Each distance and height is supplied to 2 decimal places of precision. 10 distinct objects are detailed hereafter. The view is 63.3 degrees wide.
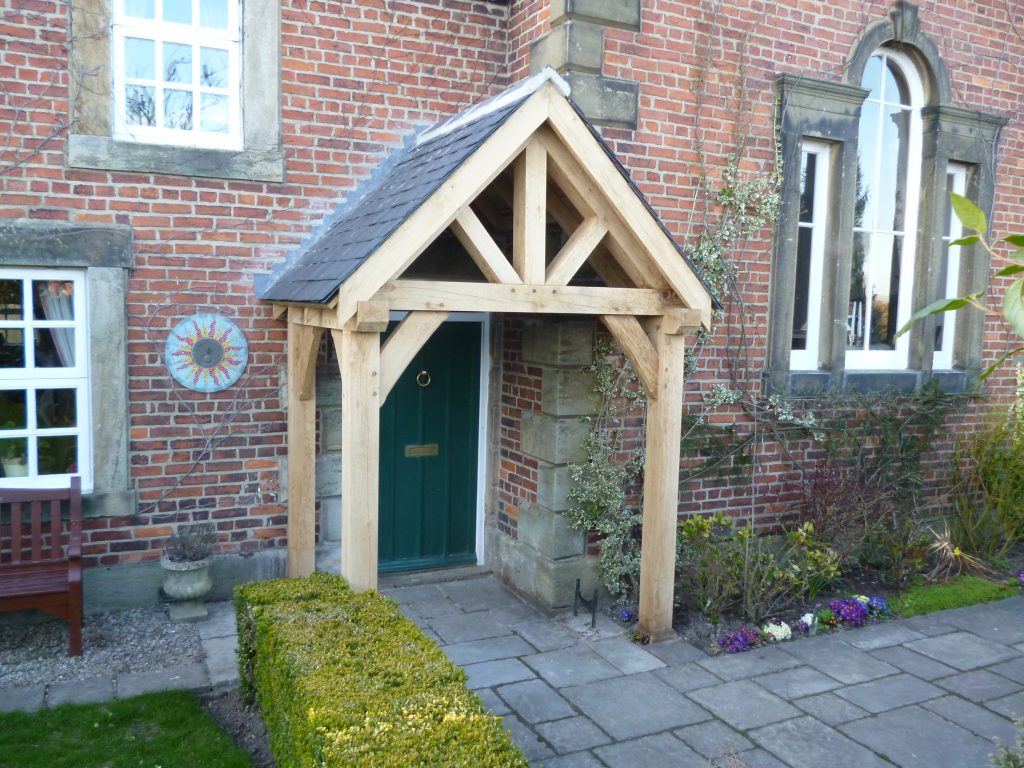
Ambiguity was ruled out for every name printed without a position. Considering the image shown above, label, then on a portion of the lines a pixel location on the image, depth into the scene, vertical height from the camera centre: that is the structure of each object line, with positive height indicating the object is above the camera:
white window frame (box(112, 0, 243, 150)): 5.53 +1.70
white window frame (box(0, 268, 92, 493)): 5.45 -0.45
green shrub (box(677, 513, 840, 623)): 5.84 -1.72
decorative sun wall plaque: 5.73 -0.26
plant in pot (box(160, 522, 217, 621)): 5.61 -1.74
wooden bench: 4.95 -1.55
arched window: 7.44 +1.13
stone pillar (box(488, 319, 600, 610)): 6.00 -0.89
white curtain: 5.51 +0.01
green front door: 6.68 -1.09
